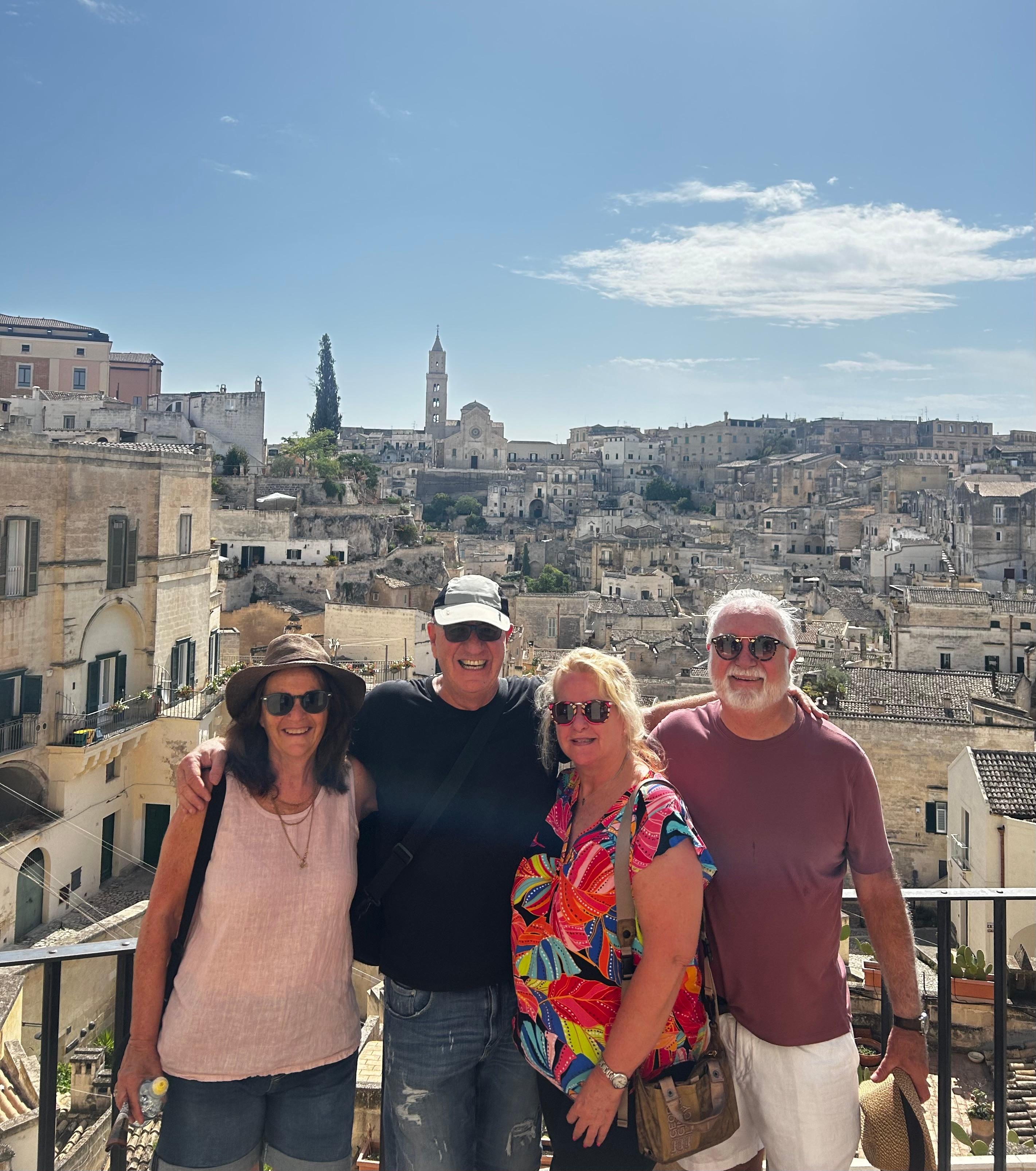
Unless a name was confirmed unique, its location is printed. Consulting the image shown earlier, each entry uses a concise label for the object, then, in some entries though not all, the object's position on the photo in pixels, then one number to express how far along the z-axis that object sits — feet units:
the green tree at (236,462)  146.61
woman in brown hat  9.77
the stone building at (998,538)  157.89
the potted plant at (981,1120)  17.58
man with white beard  9.92
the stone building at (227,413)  174.50
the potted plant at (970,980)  17.37
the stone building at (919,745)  58.44
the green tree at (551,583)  184.34
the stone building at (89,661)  51.44
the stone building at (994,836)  40.68
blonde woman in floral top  9.01
